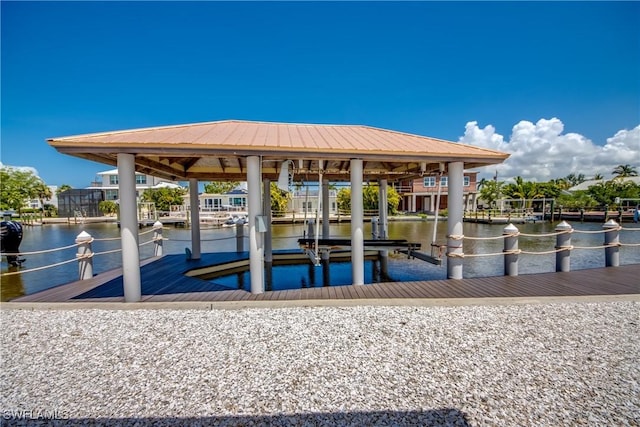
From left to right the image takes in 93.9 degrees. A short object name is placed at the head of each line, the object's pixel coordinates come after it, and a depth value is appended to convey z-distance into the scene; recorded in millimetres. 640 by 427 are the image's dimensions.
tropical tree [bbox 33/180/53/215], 46588
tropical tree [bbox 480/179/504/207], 43625
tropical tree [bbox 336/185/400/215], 34906
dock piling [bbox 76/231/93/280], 6277
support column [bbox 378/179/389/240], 10422
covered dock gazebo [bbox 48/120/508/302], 4859
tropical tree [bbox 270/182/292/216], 35500
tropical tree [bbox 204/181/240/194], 51656
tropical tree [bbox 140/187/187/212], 41750
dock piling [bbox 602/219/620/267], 7133
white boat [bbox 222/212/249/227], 30594
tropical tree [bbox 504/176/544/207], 43200
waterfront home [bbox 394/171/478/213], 40094
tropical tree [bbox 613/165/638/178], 57909
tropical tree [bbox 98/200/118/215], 41406
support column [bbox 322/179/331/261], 10638
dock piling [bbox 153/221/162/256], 9412
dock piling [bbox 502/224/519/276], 6344
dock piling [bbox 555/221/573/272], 6664
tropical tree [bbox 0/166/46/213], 39250
